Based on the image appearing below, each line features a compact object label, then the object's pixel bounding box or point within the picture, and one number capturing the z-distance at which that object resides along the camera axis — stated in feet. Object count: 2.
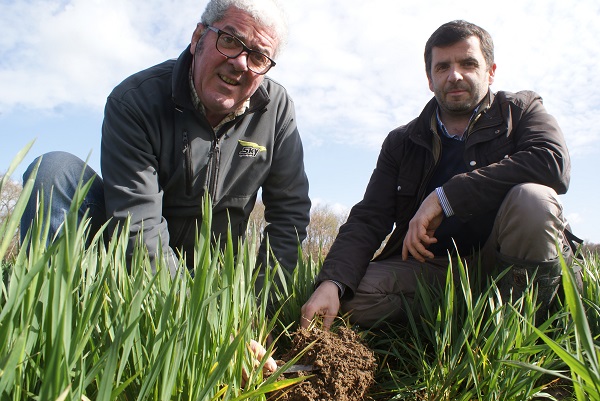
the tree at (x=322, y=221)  67.87
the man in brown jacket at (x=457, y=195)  6.82
